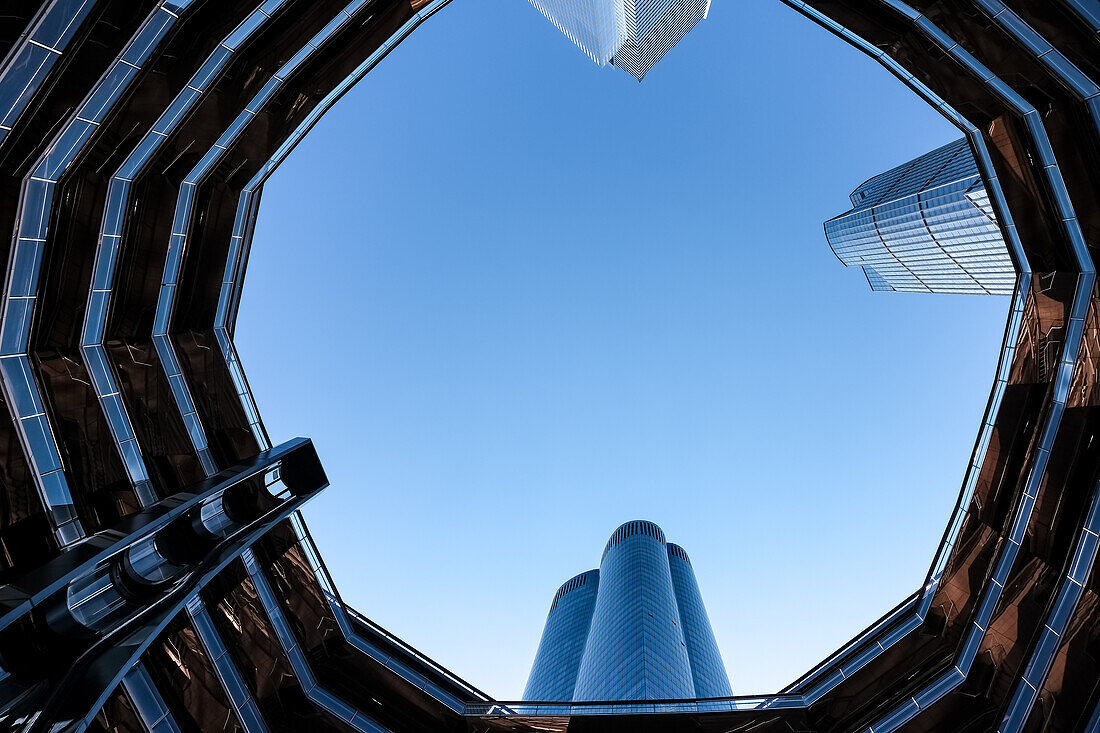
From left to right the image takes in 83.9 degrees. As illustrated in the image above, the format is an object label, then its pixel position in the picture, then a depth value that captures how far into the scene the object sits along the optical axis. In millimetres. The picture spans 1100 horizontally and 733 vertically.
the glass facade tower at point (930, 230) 87038
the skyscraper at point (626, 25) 98375
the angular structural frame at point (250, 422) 17578
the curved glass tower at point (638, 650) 138750
